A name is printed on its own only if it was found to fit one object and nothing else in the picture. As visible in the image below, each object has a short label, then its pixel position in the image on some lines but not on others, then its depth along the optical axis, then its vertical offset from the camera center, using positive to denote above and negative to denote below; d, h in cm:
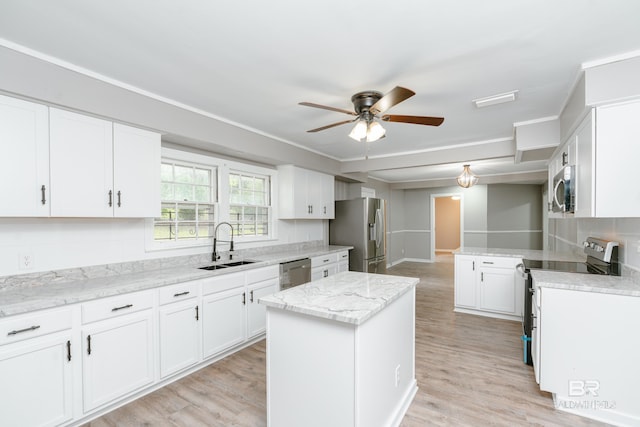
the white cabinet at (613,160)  198 +33
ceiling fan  225 +73
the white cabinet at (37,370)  173 -94
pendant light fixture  523 +55
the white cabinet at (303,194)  449 +28
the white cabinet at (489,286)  395 -101
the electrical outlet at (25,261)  218 -35
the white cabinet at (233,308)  285 -96
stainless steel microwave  251 +18
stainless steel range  247 -52
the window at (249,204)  397 +11
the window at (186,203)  319 +10
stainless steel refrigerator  532 -36
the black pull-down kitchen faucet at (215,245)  346 -39
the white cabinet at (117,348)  206 -98
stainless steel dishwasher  375 -79
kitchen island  160 -82
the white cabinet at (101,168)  217 +34
